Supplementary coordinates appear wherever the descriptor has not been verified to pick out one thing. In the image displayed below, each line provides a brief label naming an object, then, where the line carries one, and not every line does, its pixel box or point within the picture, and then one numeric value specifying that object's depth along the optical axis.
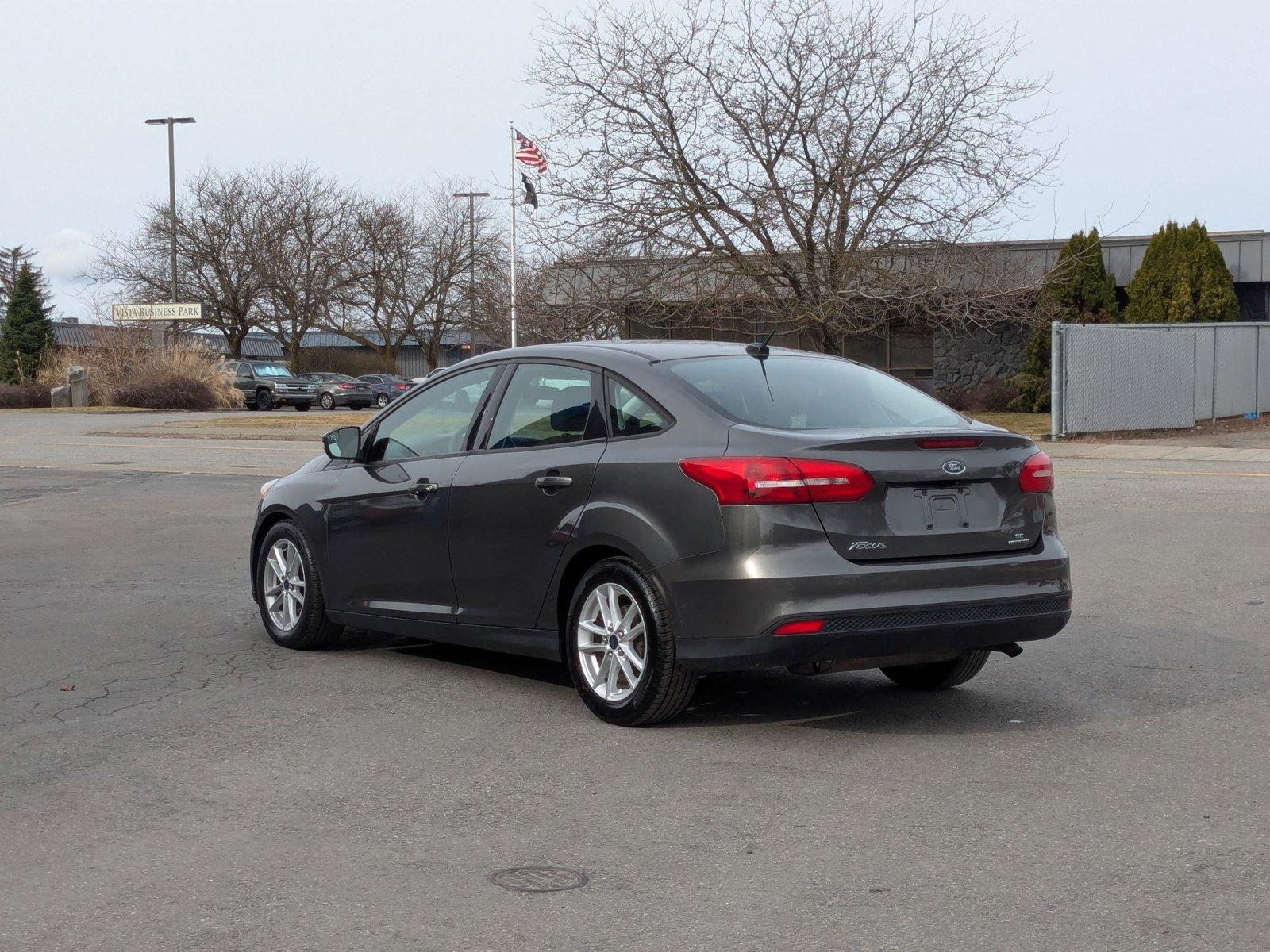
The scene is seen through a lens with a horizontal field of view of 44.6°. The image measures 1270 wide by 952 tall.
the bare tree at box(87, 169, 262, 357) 65.62
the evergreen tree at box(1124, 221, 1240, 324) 33.25
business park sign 50.25
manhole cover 4.38
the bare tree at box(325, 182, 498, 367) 67.62
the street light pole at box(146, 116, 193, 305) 55.00
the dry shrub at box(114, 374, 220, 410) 46.28
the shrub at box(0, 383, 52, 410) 51.16
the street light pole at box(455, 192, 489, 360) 64.69
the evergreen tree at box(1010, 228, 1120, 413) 33.81
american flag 34.75
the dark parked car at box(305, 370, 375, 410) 57.06
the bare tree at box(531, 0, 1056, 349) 28.88
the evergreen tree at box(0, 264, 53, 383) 70.62
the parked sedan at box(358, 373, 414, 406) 57.56
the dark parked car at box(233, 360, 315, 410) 56.03
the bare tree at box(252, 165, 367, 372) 65.62
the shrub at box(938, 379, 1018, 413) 36.78
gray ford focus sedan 5.87
